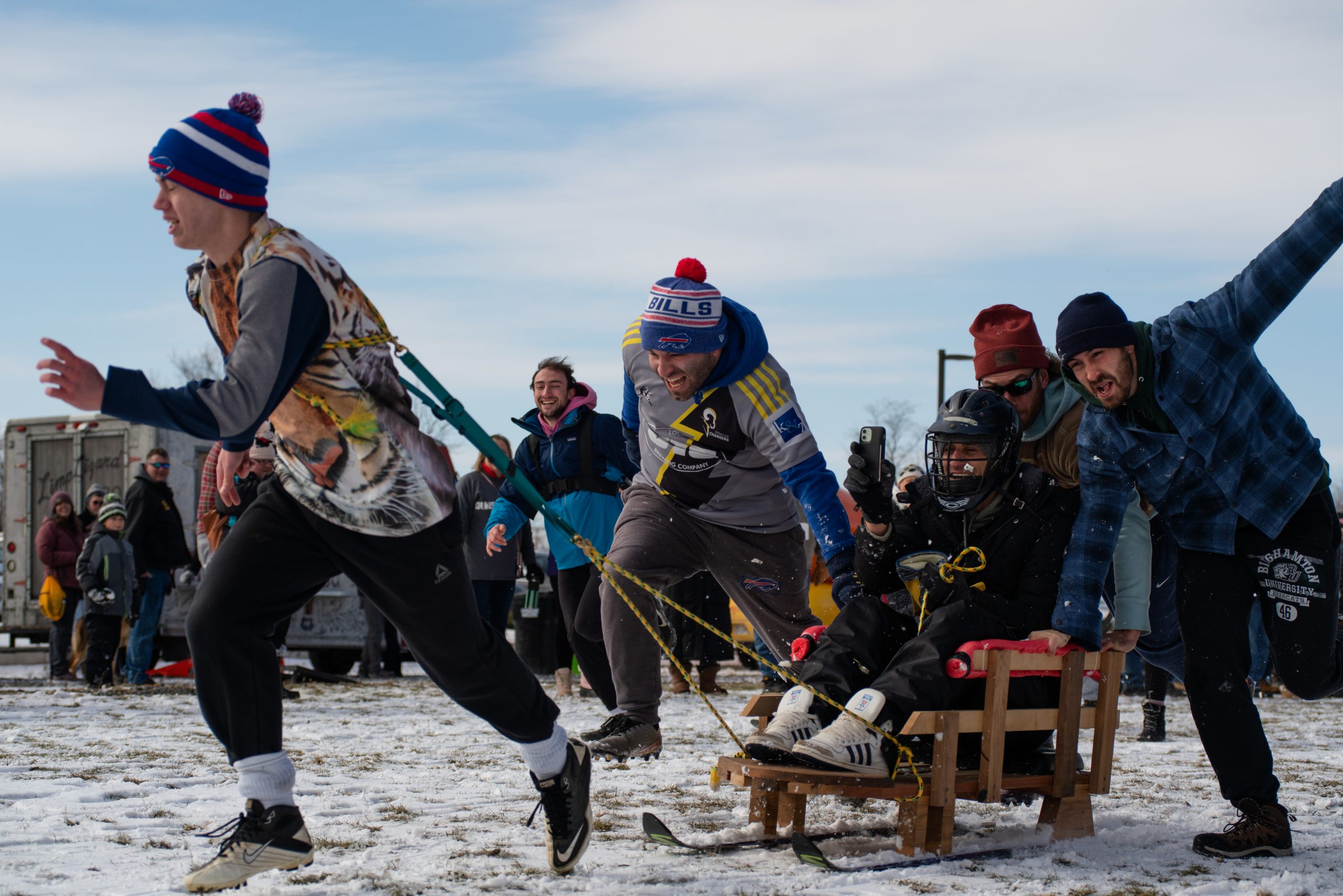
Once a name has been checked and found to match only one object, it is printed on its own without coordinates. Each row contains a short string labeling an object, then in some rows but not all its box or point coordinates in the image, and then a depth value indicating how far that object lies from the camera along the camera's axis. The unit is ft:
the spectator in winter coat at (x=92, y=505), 42.27
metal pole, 94.32
